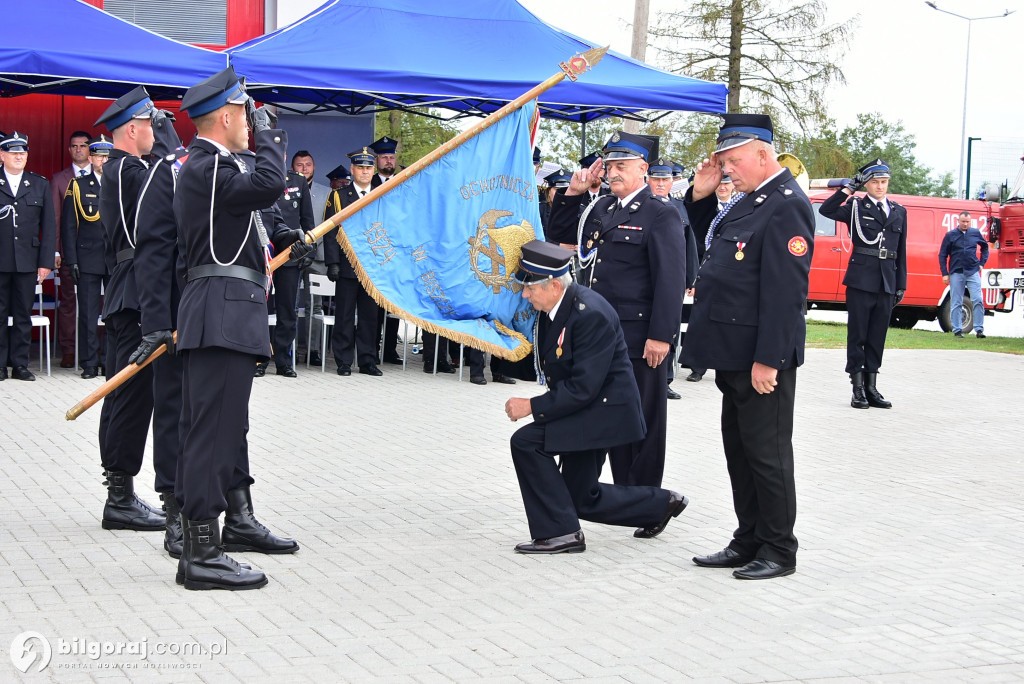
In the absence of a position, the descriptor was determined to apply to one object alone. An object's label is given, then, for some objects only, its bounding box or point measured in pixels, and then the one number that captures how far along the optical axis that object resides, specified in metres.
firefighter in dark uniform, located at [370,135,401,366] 13.02
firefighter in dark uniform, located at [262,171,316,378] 11.86
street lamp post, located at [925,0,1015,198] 35.24
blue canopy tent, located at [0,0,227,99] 10.34
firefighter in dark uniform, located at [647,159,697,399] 9.08
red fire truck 19.45
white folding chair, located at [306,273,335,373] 12.24
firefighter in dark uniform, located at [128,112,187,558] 5.43
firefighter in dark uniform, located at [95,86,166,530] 5.80
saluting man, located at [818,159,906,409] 11.08
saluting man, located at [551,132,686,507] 6.37
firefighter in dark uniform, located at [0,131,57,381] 10.94
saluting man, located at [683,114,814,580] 5.30
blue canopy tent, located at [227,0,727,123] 11.30
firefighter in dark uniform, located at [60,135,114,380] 11.27
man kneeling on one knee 5.62
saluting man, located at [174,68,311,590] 4.90
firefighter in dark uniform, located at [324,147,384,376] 12.20
